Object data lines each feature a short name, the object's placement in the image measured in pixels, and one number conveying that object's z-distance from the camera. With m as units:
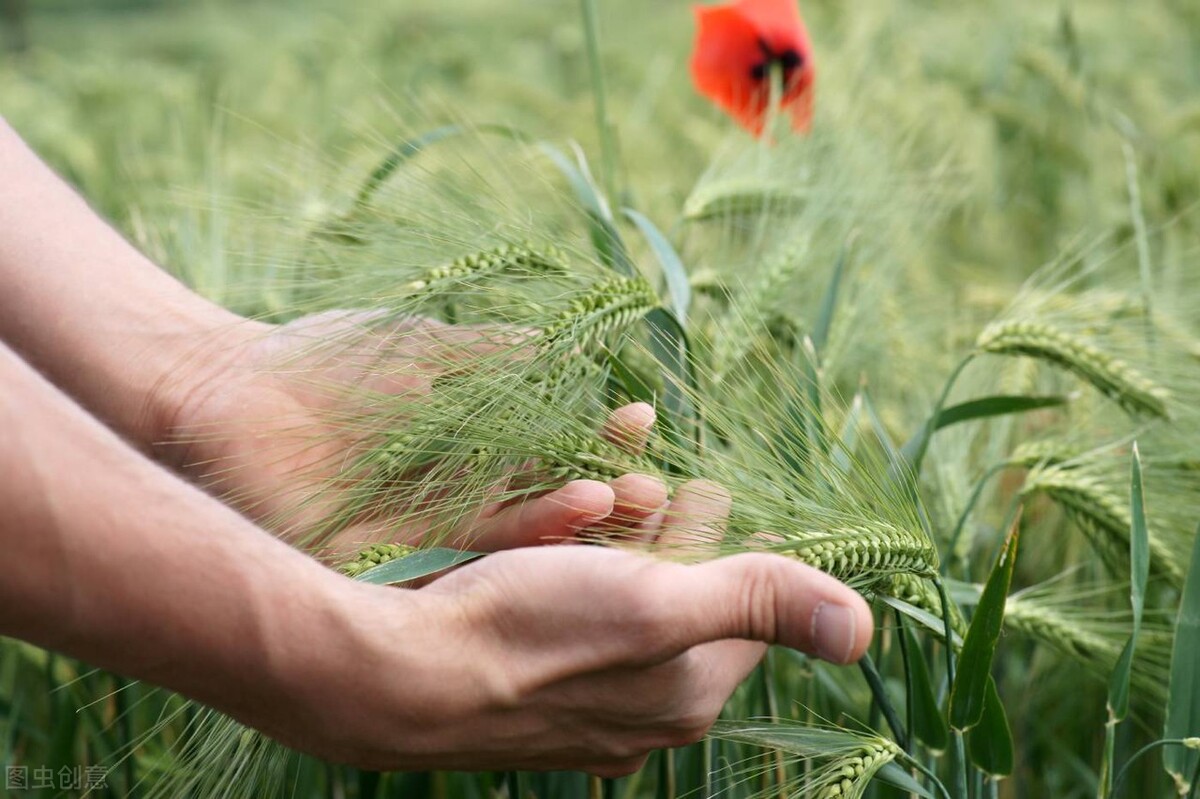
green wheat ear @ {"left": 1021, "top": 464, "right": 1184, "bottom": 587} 1.15
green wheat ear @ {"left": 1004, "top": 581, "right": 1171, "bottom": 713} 1.13
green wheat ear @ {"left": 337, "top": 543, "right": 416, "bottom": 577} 1.05
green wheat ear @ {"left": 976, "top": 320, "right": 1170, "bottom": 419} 1.17
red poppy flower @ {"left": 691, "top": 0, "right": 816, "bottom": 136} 1.42
